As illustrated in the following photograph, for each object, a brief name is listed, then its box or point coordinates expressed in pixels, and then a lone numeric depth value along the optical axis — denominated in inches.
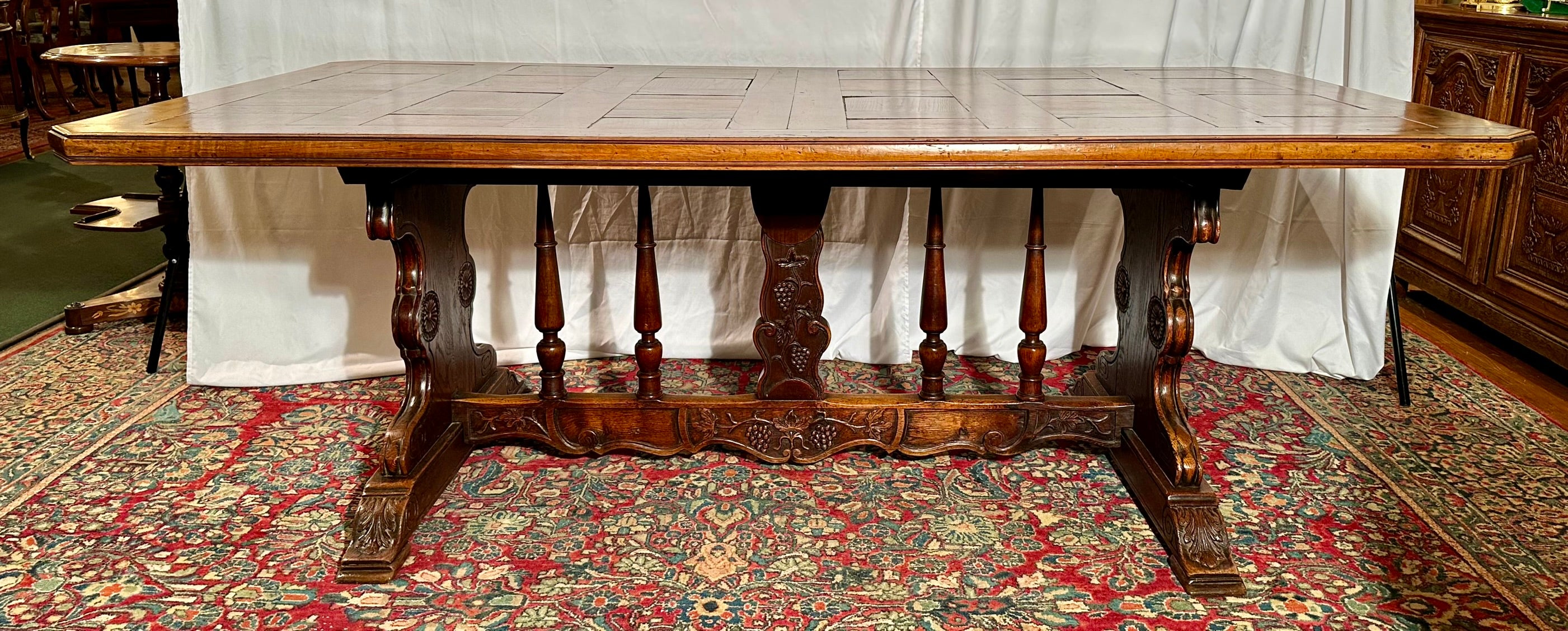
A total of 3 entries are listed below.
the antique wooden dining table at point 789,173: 64.5
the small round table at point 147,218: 119.2
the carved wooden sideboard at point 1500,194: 117.7
